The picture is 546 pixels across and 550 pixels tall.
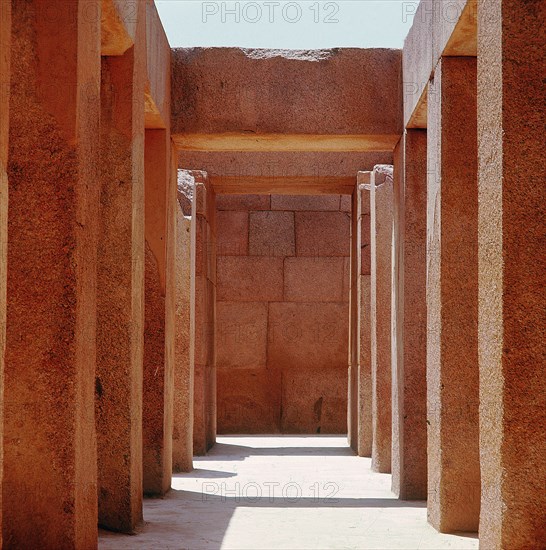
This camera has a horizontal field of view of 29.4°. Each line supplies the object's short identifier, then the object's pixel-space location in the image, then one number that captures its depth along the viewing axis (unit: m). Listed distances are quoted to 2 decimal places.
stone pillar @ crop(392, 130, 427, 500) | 8.69
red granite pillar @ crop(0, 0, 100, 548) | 5.20
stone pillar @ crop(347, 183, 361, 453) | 12.85
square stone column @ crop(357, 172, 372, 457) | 12.35
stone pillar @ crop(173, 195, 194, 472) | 10.68
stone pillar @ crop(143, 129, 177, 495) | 8.95
